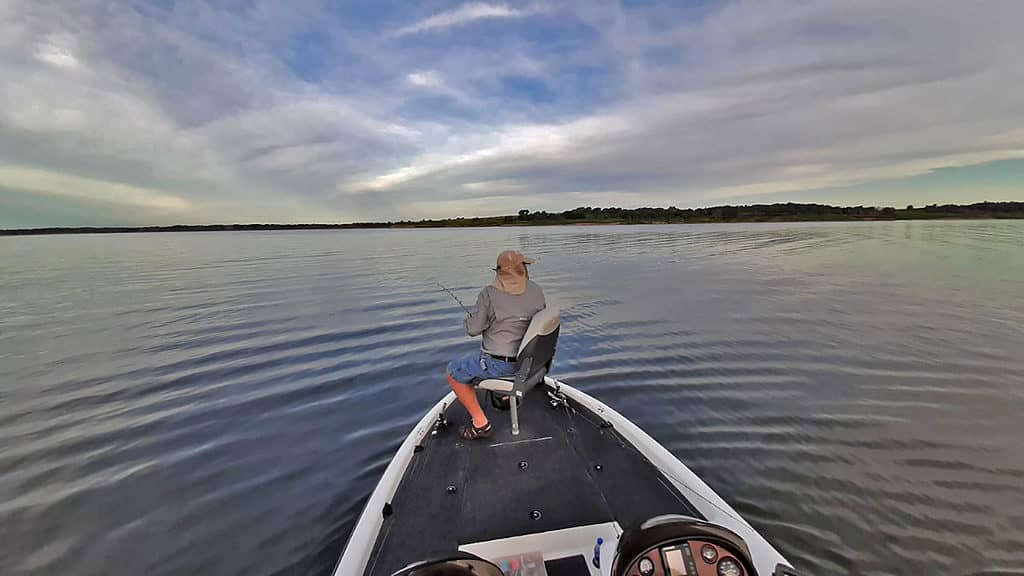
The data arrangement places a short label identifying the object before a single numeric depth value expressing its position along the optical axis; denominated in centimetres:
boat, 203
